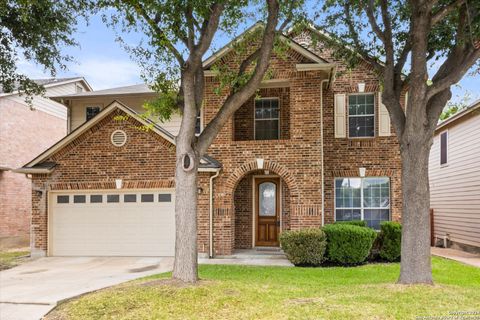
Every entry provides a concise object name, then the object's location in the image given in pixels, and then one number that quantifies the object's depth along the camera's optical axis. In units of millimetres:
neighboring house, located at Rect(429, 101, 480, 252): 15484
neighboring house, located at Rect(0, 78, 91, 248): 18500
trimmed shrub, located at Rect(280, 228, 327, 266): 12172
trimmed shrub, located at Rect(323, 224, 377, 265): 12156
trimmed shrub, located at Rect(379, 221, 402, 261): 12688
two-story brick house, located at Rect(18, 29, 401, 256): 13820
